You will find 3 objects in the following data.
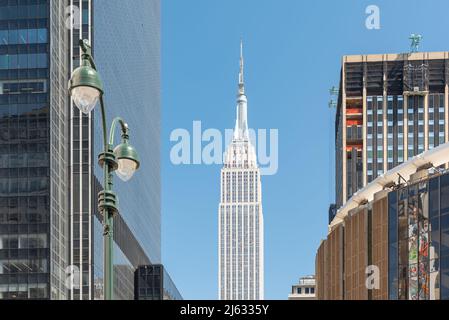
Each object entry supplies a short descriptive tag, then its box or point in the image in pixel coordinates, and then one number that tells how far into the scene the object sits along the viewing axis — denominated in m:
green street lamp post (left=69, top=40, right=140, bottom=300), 16.68
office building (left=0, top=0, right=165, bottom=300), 101.50
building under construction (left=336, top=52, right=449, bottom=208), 169.12
